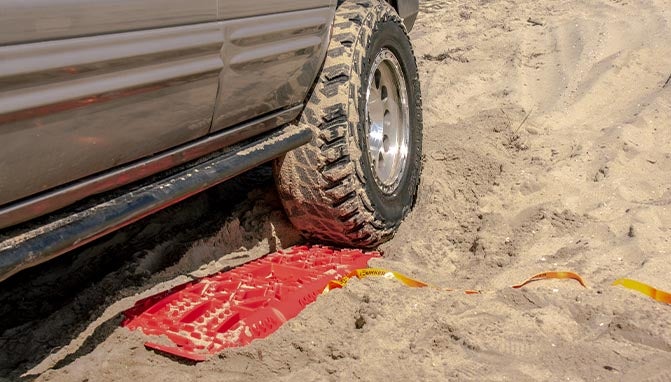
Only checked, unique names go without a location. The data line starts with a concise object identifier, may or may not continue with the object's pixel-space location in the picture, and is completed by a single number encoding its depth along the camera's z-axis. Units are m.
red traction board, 2.64
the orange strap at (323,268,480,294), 3.08
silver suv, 2.05
